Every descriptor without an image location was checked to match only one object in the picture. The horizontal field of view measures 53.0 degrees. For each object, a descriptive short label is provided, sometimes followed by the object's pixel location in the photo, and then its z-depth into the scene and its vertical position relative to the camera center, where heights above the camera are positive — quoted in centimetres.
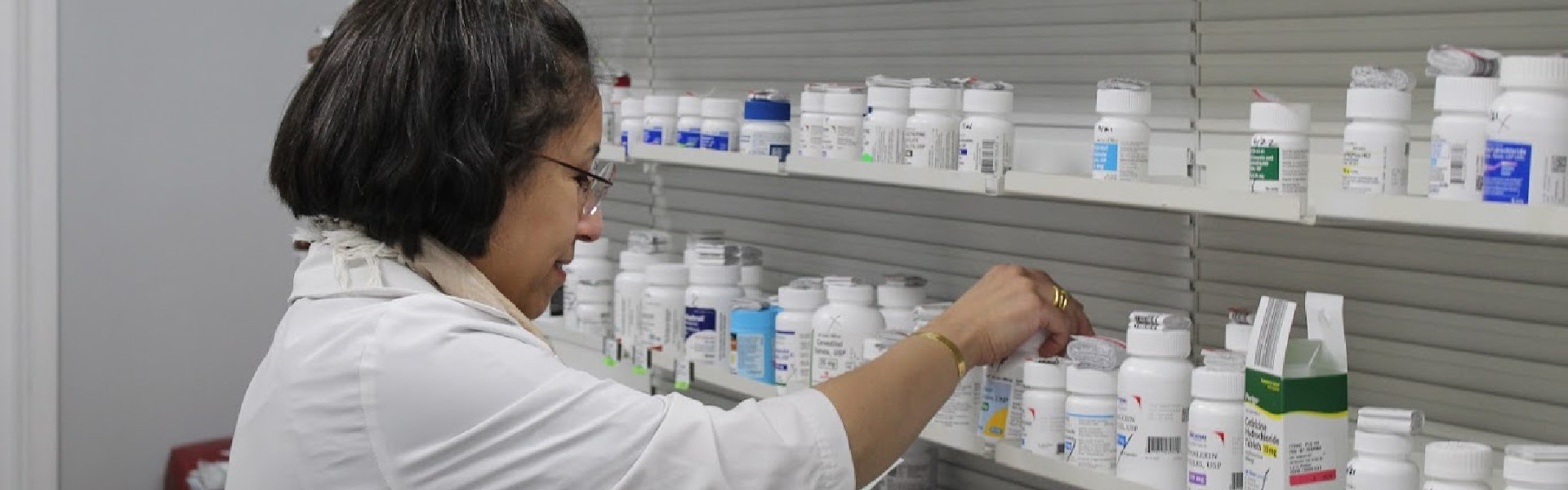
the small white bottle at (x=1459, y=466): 167 -27
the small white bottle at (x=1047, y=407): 218 -29
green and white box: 178 -23
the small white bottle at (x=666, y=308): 304 -23
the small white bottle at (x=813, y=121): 262 +12
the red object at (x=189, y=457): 473 -85
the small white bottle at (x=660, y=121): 314 +14
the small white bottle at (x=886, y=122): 246 +11
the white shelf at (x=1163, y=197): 184 +1
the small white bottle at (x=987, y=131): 227 +10
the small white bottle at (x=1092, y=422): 209 -30
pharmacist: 161 -14
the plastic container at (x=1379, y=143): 172 +7
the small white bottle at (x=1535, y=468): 163 -27
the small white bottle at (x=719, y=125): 297 +12
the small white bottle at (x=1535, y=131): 155 +8
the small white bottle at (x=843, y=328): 257 -22
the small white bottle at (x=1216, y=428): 191 -28
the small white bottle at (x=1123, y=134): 209 +9
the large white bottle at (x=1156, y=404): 201 -26
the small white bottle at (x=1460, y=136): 162 +8
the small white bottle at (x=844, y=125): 257 +11
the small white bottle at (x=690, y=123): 302 +13
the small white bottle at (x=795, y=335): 269 -24
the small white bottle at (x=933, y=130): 238 +10
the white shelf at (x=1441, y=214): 153 -1
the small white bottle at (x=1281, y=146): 185 +7
